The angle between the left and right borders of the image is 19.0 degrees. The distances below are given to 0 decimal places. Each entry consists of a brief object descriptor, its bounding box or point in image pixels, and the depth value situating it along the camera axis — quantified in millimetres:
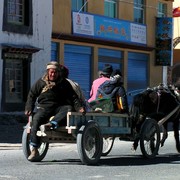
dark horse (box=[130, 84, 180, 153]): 11555
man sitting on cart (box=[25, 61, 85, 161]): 10062
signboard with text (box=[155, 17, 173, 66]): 28908
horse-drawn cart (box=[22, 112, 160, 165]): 9883
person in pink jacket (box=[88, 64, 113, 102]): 11539
